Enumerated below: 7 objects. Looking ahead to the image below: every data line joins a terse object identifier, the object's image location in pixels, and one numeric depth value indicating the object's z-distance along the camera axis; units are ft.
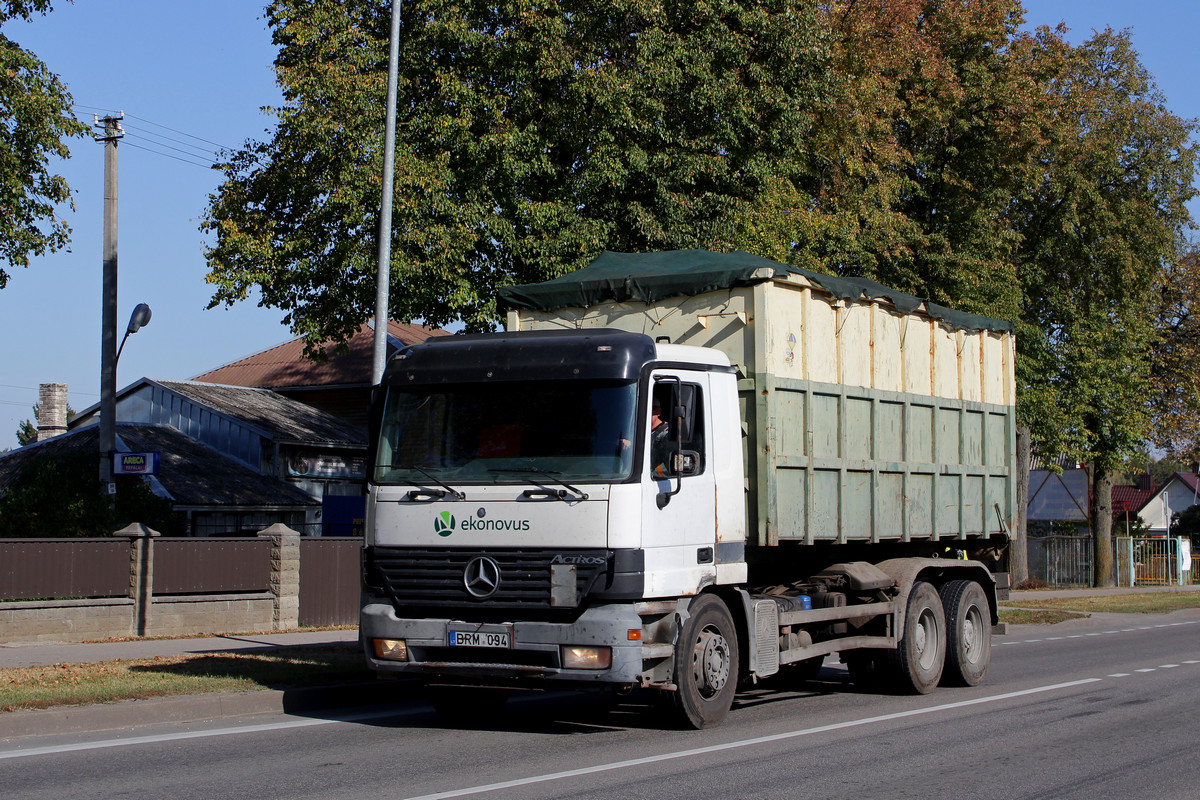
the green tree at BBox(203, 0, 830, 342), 68.74
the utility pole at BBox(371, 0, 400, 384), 51.55
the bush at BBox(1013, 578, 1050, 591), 119.24
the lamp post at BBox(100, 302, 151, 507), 70.64
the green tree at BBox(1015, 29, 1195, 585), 107.86
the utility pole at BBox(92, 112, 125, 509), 73.15
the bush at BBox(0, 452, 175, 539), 67.10
